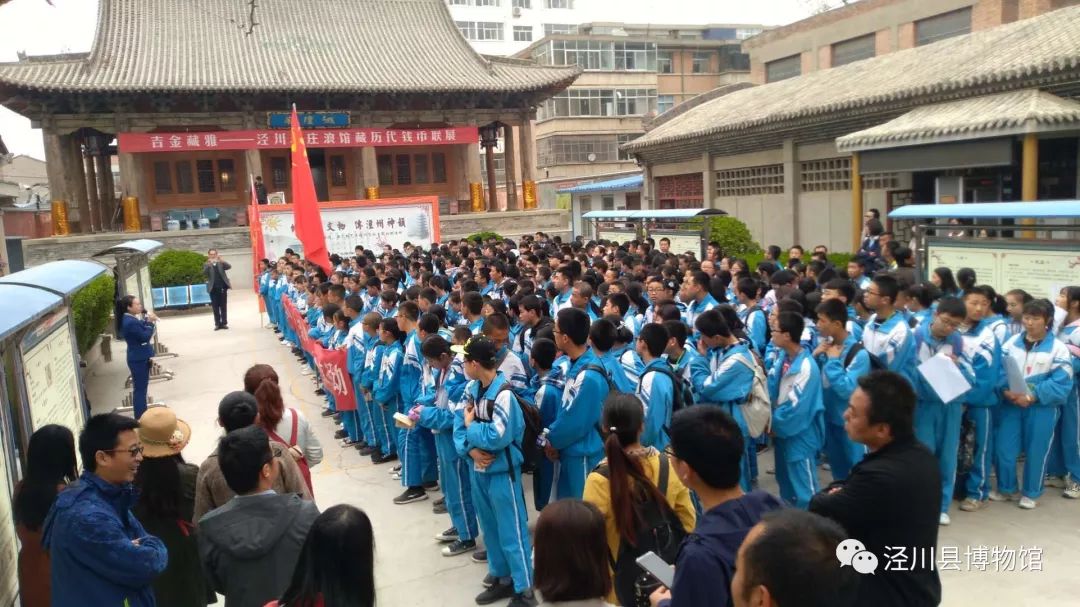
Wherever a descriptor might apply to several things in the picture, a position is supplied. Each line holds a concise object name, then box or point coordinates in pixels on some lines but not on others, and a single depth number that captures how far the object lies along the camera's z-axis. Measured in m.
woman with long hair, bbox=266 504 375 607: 2.36
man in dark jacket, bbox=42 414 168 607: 2.94
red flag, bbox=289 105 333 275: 12.05
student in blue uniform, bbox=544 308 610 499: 4.59
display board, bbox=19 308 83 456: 4.53
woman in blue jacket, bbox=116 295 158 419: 9.10
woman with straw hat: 3.56
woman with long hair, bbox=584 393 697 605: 3.27
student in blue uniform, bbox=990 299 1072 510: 5.54
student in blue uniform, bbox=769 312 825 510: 5.06
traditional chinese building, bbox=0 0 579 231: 24.55
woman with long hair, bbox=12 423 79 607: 3.41
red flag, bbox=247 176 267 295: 17.33
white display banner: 17.77
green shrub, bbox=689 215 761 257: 14.41
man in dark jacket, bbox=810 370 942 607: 2.63
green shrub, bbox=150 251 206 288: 20.02
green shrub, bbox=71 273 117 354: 10.49
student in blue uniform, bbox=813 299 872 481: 5.12
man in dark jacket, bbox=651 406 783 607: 2.33
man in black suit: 15.89
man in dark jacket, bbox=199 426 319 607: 2.91
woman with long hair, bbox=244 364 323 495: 4.27
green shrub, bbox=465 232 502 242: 23.90
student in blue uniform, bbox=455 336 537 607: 4.39
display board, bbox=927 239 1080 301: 6.91
